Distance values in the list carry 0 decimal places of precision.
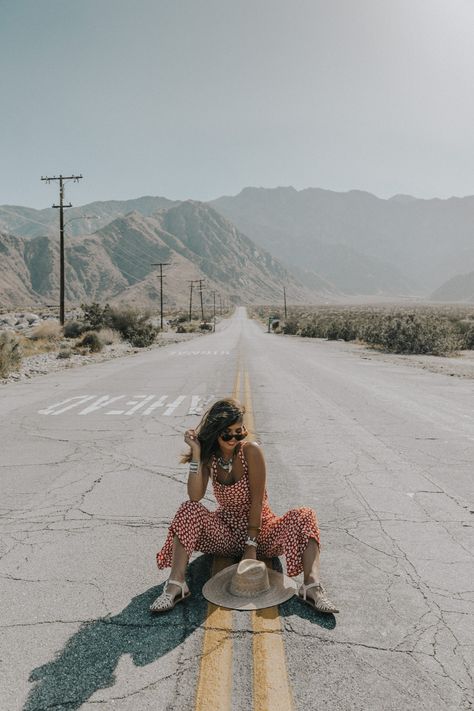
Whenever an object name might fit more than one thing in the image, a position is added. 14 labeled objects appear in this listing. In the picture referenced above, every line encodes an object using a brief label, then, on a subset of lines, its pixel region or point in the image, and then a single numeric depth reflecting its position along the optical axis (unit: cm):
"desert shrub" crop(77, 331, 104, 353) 2881
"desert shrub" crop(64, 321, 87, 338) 3481
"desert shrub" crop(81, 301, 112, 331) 3656
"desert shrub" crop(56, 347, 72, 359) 2406
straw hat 337
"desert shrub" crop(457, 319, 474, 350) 3234
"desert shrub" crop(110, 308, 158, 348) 3816
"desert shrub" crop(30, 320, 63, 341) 3091
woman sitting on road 362
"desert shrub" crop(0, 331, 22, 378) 1717
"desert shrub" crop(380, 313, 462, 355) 2897
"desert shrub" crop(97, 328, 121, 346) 3278
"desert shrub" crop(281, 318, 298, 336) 5955
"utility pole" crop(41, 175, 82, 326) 3451
